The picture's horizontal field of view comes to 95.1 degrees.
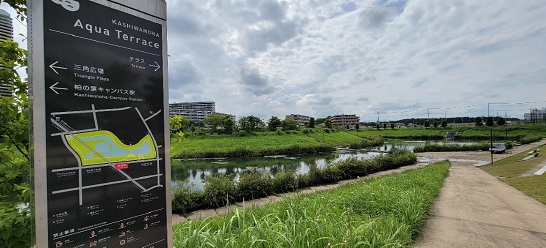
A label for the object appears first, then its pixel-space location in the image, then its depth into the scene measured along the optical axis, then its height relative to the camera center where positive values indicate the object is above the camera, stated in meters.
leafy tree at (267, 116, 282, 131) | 53.40 +0.40
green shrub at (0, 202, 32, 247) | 1.65 -0.67
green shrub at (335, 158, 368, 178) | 13.60 -2.44
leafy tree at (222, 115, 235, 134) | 45.81 +0.11
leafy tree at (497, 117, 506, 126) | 50.86 -0.02
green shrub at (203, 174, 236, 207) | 8.37 -2.22
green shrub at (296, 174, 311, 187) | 11.50 -2.59
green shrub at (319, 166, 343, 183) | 12.49 -2.55
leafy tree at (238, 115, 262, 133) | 47.69 +0.46
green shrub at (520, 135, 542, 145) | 34.88 -2.66
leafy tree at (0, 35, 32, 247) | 1.71 -0.17
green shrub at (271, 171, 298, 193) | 10.18 -2.39
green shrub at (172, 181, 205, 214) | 7.73 -2.29
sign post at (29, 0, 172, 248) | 1.22 +0.03
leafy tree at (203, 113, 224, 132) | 50.06 +1.12
